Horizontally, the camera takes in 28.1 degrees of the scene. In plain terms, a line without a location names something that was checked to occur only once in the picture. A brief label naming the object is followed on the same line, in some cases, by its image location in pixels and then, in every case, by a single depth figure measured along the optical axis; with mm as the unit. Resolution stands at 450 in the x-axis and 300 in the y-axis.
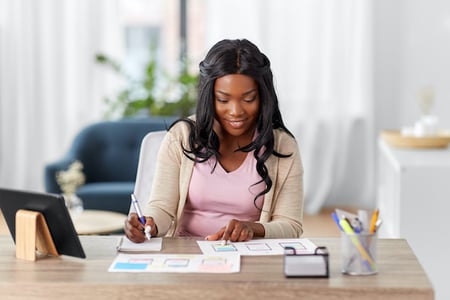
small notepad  2345
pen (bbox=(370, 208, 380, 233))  2150
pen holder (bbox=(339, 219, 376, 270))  2098
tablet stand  2273
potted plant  6293
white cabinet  3961
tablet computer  2223
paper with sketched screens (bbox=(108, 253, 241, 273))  2131
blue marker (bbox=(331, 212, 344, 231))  2172
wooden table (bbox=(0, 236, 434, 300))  1979
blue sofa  5707
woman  2609
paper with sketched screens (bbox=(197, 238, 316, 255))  2304
